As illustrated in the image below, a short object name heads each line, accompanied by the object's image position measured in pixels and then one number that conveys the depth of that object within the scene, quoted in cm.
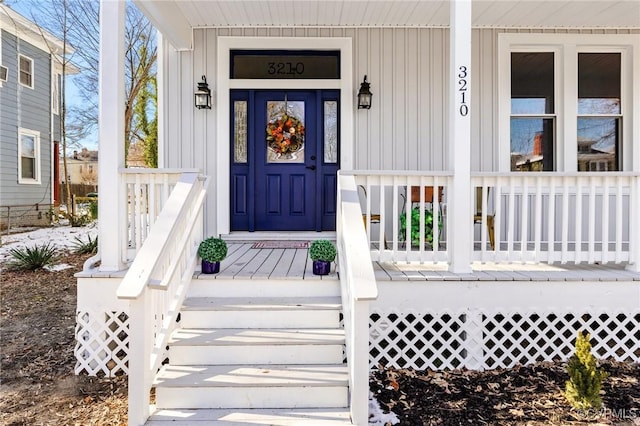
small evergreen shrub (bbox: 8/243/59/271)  611
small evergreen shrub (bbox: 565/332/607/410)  249
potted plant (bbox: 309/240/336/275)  311
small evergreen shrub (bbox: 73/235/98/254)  720
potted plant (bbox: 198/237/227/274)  313
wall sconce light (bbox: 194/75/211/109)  480
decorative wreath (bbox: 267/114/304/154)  505
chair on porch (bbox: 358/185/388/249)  453
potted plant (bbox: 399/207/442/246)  402
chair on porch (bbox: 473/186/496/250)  442
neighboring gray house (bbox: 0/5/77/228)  950
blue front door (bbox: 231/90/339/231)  505
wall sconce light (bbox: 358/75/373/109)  482
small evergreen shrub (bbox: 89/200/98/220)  921
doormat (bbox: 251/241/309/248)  451
